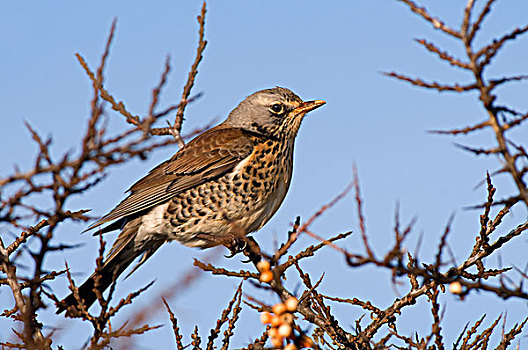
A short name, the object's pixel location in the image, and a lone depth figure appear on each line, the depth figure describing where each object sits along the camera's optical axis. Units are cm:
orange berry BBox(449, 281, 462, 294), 467
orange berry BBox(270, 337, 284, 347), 518
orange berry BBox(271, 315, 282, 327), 521
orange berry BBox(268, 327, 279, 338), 519
